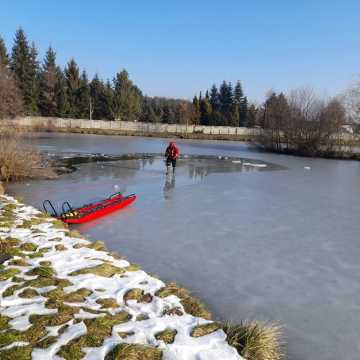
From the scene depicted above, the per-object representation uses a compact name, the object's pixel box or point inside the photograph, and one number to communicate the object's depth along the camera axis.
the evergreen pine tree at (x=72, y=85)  52.19
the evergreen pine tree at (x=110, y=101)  55.03
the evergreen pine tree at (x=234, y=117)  61.09
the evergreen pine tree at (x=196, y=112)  59.90
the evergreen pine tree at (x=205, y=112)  61.00
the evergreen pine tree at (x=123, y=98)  54.65
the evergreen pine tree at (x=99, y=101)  55.72
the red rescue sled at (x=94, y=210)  6.46
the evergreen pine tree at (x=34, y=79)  48.91
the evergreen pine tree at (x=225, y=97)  66.62
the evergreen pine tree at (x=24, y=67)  48.31
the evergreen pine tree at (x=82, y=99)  53.12
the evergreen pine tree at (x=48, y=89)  51.03
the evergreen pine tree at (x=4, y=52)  47.41
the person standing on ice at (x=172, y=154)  12.96
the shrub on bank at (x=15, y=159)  10.43
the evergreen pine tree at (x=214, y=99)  68.49
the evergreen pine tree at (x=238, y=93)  65.56
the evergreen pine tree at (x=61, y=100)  50.28
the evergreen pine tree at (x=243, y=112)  64.75
